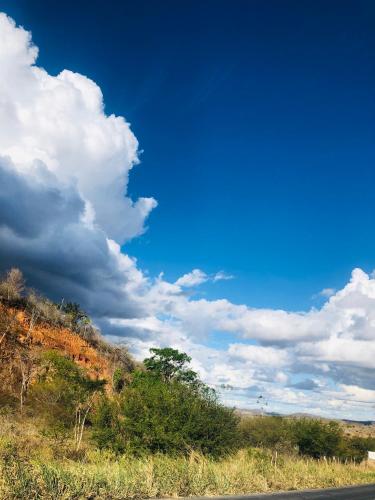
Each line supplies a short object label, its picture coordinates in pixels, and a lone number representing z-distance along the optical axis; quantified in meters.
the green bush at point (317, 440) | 59.63
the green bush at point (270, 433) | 58.72
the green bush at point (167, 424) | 25.03
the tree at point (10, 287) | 68.06
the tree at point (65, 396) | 37.47
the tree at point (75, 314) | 82.56
